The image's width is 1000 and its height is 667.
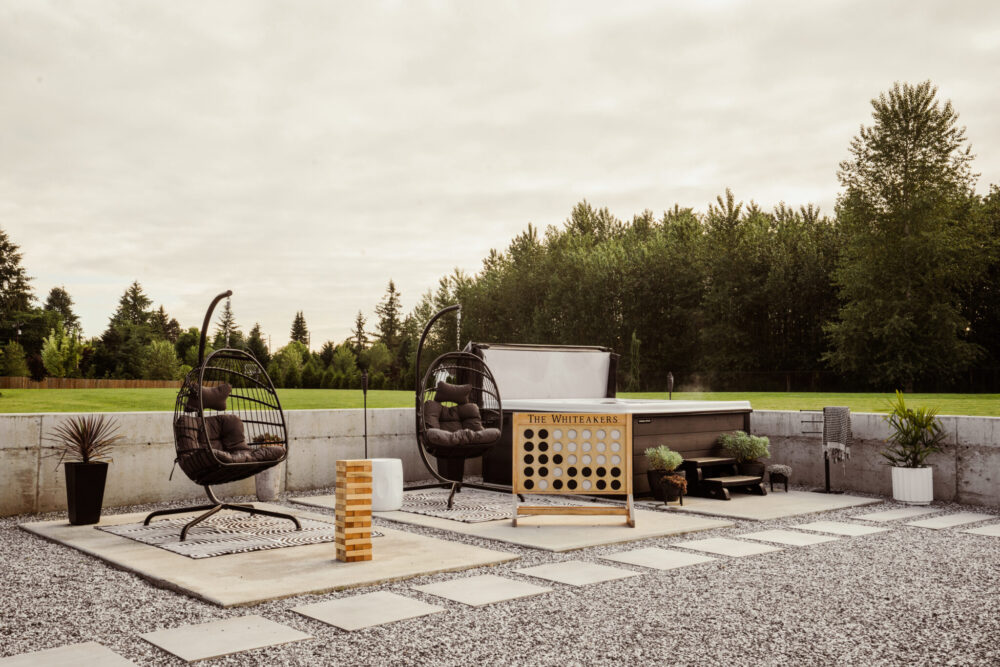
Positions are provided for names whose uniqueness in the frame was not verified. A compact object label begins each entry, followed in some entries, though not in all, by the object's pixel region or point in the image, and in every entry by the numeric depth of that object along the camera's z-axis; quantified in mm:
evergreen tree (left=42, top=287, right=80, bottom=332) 64125
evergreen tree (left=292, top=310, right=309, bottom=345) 81250
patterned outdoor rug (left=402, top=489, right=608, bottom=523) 6648
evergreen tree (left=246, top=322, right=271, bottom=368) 54941
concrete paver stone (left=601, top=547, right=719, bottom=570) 4812
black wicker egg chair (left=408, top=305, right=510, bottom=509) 7230
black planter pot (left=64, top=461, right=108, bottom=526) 6008
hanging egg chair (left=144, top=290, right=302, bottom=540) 5543
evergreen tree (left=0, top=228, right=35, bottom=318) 40250
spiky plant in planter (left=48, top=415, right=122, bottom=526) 6020
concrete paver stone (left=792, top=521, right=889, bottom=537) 5946
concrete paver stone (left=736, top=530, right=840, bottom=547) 5531
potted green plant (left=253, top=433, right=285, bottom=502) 7604
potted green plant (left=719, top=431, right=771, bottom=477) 8031
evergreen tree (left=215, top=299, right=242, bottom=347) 56250
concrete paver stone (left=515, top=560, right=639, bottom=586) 4387
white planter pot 7297
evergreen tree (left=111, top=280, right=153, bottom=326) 67875
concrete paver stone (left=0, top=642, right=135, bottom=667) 2979
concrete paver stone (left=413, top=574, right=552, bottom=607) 3967
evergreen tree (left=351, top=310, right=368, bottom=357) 75850
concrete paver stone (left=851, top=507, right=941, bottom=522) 6598
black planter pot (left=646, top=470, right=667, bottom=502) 7309
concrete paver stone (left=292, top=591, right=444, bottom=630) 3574
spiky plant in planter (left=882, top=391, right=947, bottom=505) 7309
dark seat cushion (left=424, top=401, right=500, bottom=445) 7176
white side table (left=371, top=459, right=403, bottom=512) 6852
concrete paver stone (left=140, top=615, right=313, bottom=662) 3150
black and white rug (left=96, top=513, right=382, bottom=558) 5199
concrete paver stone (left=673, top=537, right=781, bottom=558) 5176
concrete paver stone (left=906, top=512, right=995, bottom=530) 6222
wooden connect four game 6371
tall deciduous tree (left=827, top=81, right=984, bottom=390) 22703
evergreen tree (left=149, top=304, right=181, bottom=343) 69250
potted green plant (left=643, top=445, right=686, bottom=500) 7293
